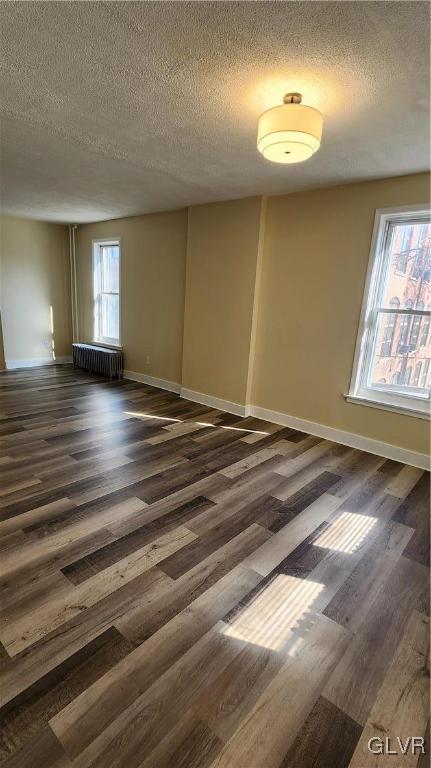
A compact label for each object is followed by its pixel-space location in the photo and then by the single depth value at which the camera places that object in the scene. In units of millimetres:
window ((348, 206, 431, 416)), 3146
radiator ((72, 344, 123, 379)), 5880
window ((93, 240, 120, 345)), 6137
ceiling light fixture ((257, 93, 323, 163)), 1845
